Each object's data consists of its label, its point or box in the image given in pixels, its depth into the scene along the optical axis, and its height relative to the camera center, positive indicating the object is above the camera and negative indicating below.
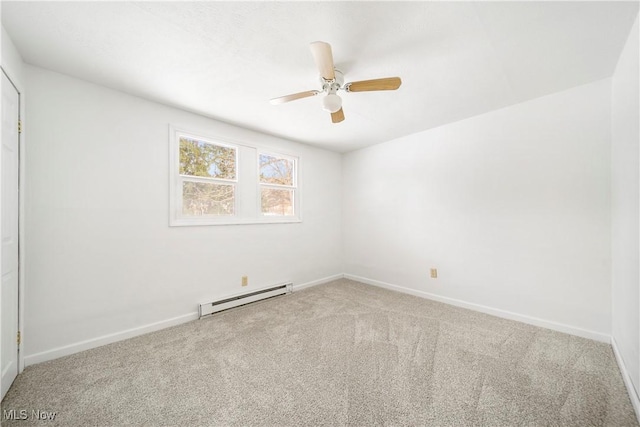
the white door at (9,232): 1.58 -0.10
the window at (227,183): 2.79 +0.41
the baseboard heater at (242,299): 2.82 -1.09
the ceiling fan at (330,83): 1.53 +0.99
